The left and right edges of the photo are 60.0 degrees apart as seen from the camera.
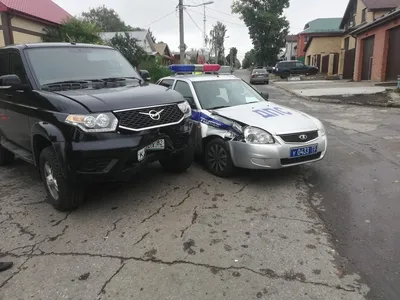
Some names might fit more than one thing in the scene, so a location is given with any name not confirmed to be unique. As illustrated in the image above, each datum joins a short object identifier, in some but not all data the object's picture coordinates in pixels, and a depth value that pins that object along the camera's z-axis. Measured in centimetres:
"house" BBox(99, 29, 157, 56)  4716
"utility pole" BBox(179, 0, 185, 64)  2124
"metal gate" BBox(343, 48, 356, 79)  2847
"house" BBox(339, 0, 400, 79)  2828
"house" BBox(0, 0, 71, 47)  1649
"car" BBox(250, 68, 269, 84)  3188
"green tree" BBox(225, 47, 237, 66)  10141
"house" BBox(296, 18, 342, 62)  5514
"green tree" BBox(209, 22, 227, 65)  8538
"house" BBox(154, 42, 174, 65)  5810
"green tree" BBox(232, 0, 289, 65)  5691
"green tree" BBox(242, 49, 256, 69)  11619
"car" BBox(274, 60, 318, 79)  3703
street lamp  2562
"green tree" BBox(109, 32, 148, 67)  2397
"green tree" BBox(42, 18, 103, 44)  1959
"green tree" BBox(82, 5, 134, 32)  7299
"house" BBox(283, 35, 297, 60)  7712
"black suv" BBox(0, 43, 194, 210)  364
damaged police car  473
